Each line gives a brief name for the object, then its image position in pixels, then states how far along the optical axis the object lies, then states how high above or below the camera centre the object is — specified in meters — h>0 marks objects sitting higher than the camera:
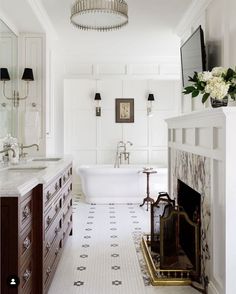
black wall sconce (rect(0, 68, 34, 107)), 4.54 +0.84
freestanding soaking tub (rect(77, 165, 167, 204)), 5.85 -0.79
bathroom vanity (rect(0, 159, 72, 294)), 1.82 -0.56
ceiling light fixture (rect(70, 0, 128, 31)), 2.77 +1.12
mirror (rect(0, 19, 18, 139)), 3.95 +0.88
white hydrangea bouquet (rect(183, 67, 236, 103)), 2.38 +0.41
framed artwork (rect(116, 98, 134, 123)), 7.02 +0.61
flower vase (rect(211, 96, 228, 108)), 2.52 +0.28
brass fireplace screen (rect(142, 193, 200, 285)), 2.74 -1.00
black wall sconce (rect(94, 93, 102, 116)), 6.97 +0.65
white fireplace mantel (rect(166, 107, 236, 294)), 2.17 -0.33
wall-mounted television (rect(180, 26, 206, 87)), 3.38 +0.93
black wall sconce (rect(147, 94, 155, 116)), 7.05 +0.65
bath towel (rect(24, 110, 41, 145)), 4.71 +0.16
